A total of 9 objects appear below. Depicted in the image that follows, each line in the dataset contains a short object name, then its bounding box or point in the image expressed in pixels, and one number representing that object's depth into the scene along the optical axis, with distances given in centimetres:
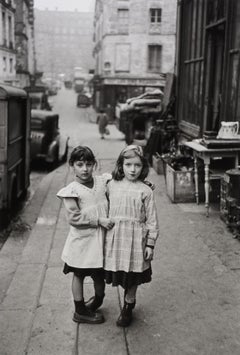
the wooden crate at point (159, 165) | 1134
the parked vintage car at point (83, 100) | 4984
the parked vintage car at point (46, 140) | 1431
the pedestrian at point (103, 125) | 2272
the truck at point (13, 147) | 794
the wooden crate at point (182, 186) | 835
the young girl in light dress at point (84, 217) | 378
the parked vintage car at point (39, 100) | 2995
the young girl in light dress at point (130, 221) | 381
